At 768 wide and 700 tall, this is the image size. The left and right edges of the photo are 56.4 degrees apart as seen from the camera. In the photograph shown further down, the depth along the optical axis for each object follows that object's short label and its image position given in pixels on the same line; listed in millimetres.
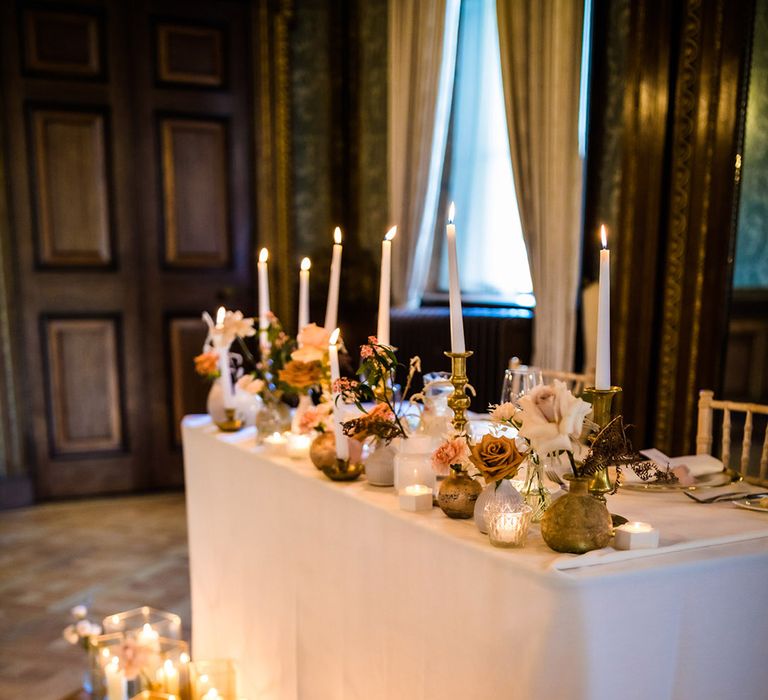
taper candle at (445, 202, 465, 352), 1253
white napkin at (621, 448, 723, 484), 1475
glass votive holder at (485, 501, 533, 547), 1076
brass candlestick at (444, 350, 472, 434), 1324
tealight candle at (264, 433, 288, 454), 1745
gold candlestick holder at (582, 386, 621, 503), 1103
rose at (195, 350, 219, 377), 1933
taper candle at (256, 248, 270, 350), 1879
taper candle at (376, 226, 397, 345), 1453
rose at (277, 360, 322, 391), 1616
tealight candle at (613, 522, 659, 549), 1053
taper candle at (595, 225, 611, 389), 1055
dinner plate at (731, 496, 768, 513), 1277
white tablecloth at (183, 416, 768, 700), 998
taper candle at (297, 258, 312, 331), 1795
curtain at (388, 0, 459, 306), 3539
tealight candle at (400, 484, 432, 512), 1264
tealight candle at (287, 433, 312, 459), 1679
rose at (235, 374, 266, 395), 1826
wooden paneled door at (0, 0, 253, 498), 3854
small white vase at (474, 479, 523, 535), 1101
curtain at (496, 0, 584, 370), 2842
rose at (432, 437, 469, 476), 1219
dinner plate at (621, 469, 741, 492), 1423
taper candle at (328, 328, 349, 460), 1434
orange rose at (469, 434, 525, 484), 1062
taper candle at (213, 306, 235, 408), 1916
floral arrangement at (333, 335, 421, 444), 1339
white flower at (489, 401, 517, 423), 1141
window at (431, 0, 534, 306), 3373
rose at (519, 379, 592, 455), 1038
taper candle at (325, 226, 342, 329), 1659
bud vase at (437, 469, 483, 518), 1210
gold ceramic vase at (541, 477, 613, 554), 1048
